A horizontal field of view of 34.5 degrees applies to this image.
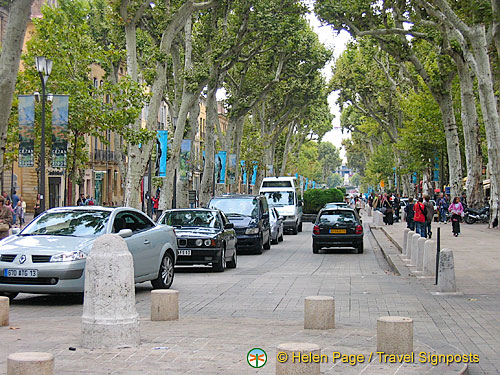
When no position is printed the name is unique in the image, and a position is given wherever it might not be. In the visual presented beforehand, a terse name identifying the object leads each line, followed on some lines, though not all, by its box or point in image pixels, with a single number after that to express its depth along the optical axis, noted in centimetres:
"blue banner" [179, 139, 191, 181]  3538
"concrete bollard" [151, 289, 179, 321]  975
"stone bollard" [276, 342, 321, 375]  595
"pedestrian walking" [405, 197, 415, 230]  3247
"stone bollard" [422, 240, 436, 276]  1662
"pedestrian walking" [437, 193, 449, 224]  4838
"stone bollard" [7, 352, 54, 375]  573
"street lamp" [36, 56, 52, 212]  2470
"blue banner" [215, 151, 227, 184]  4300
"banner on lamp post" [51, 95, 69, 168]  2528
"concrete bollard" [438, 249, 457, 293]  1373
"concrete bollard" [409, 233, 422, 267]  1956
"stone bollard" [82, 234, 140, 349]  752
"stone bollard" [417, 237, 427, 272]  1806
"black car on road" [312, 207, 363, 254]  2592
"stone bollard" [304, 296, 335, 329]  909
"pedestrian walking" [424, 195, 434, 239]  2686
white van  3934
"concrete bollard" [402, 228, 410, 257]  2336
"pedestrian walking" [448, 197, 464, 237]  3228
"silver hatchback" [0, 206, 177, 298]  1169
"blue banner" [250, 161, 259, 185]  6214
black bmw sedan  1830
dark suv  2506
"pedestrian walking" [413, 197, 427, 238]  2616
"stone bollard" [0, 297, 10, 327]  941
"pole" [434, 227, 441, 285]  1454
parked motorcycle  4322
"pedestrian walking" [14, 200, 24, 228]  3906
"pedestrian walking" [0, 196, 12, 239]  1644
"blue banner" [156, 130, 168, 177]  3081
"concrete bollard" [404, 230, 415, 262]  2173
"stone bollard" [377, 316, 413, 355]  754
